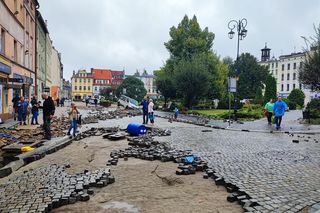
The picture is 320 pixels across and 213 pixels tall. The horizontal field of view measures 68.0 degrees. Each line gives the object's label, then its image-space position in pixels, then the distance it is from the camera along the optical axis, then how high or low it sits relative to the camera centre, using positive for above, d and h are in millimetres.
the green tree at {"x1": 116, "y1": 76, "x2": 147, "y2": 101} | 73990 +3375
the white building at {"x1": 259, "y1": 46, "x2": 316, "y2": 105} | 70504 +9444
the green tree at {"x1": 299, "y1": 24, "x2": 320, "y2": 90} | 19851 +2967
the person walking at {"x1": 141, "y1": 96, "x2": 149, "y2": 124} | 16720 -521
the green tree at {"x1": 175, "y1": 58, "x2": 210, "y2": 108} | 29174 +2552
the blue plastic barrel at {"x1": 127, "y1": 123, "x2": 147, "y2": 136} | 12316 -1610
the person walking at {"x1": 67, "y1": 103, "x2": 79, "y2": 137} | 11680 -1027
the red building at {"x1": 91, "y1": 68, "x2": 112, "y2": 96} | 103944 +8294
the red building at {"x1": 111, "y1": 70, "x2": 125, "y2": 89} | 111558 +10654
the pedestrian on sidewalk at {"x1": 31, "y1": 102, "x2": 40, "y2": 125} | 16124 -1073
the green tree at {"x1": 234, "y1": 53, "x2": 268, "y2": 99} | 60733 +6292
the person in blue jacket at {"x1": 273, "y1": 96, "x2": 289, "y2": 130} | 14736 -497
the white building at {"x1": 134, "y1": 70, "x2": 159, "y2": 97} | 120824 +9534
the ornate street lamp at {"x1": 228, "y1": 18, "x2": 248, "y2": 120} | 20472 +6130
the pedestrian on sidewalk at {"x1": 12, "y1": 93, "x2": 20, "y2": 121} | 16514 -393
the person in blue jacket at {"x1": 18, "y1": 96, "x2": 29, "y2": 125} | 15481 -992
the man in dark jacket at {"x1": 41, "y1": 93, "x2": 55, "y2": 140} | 10436 -636
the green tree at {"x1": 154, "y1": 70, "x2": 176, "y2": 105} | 34931 +1947
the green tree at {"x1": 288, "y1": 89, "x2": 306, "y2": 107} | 38905 +828
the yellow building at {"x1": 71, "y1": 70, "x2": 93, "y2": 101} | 102659 +5738
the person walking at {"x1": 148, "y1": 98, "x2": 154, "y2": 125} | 17098 -962
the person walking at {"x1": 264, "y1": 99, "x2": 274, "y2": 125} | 16181 -616
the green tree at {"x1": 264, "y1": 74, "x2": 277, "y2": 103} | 36605 +1770
